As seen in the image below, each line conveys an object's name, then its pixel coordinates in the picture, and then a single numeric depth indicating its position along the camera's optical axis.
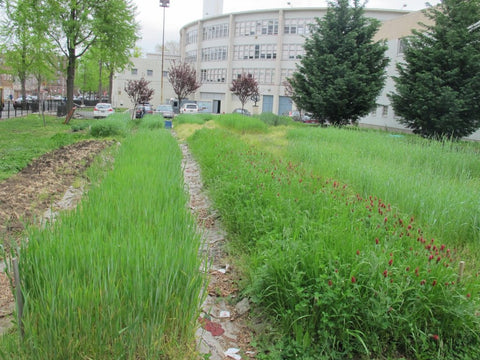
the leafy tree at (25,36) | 27.48
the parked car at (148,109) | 46.09
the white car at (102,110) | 33.92
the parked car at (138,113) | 36.00
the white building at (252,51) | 66.12
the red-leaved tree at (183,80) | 50.69
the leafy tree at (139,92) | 39.69
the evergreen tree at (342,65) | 21.05
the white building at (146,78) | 77.56
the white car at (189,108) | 46.95
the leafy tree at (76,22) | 28.02
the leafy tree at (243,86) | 47.44
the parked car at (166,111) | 39.38
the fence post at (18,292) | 2.63
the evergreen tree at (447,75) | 17.33
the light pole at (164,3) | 59.09
